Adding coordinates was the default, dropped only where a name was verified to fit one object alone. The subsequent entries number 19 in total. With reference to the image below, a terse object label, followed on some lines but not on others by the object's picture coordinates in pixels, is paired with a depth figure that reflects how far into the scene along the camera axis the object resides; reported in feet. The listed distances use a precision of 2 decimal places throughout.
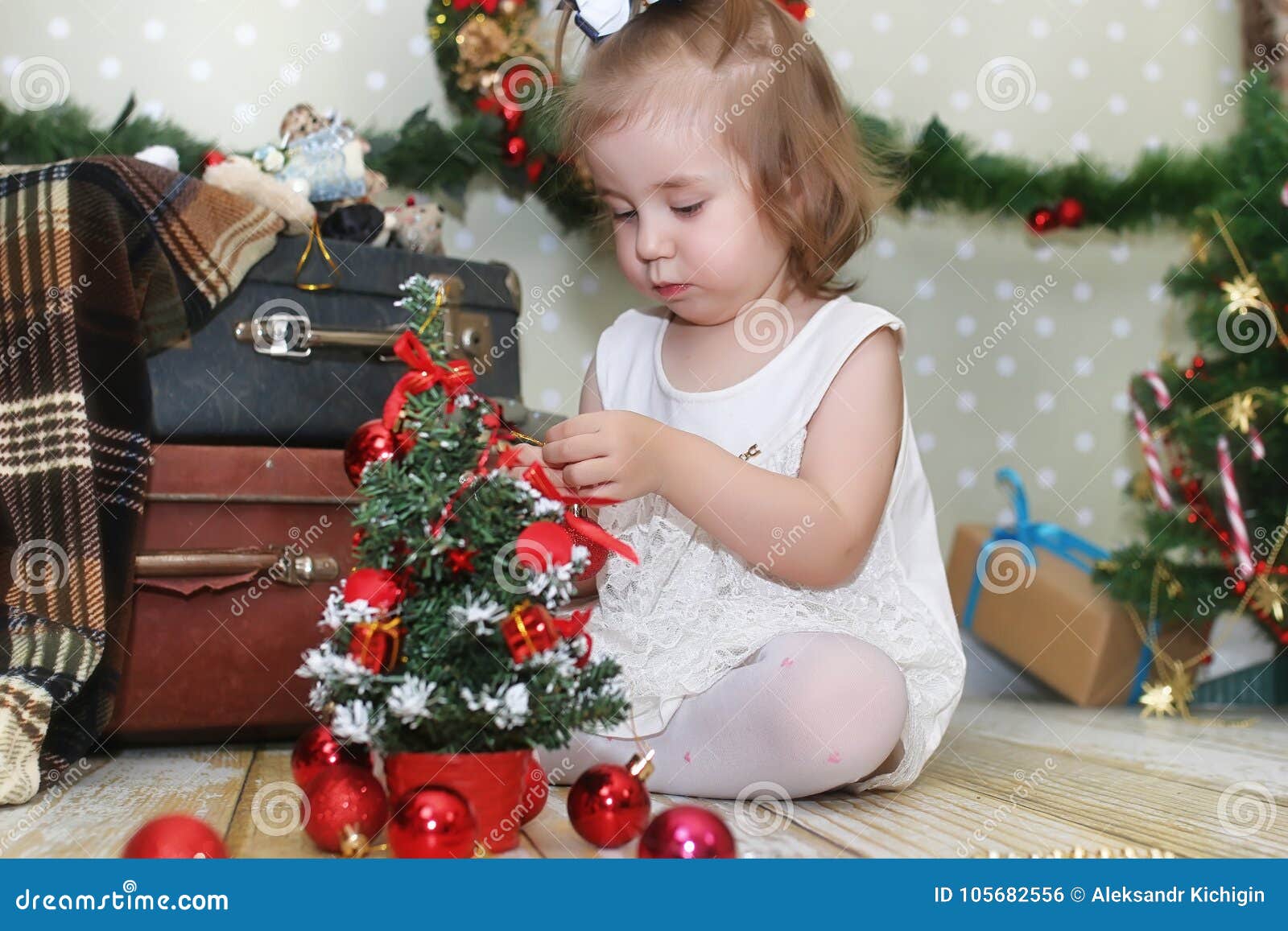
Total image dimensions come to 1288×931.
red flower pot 2.34
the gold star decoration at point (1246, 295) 5.14
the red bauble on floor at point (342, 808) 2.37
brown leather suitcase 3.77
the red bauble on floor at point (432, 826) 2.14
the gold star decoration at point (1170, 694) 5.18
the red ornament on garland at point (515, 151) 5.40
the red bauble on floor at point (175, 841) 2.07
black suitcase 3.85
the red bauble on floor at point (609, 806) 2.38
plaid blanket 3.27
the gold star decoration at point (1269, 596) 4.97
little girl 3.05
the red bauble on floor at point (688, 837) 2.11
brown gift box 5.32
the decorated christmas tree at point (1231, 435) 5.13
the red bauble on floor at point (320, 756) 2.51
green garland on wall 4.77
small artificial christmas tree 2.33
